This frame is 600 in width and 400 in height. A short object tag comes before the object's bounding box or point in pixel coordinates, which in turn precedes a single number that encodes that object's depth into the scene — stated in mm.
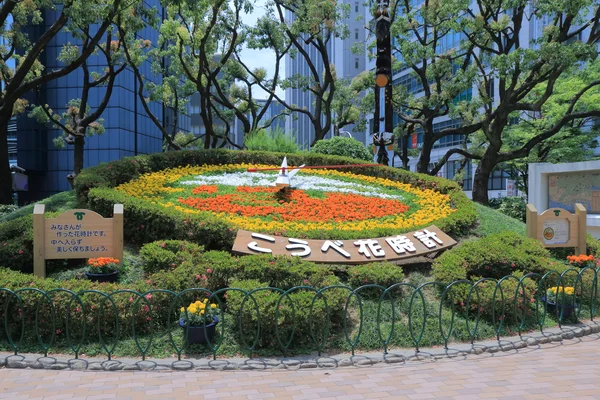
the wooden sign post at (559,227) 8297
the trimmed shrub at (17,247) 7043
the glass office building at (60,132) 36094
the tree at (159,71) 16891
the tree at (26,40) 12589
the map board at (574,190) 11680
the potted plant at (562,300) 6422
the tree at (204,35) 18531
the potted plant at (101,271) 6625
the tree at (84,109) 18547
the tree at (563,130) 21531
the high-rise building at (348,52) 60156
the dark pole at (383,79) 15406
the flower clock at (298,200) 8789
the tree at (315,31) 20062
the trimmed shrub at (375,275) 6508
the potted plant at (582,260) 7918
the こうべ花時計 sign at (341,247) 7320
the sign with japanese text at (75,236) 6594
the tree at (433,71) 18656
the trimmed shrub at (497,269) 6199
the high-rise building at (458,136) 32250
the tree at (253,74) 21641
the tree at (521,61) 14891
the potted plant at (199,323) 5301
